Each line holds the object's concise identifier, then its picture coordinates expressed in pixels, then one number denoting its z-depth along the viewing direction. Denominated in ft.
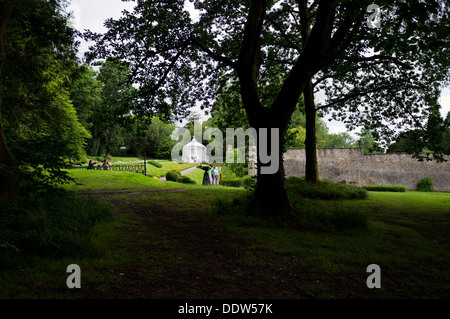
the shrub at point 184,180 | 71.96
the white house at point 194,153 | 199.31
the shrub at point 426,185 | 73.05
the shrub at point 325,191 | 36.50
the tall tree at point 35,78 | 18.19
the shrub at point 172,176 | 71.20
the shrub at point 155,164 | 125.70
